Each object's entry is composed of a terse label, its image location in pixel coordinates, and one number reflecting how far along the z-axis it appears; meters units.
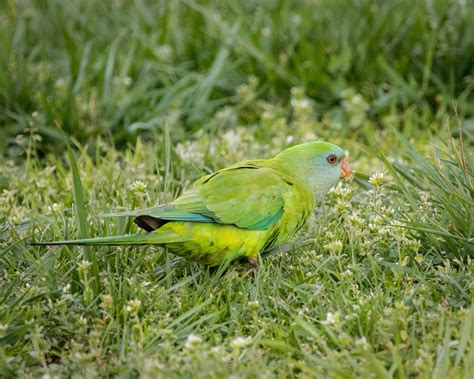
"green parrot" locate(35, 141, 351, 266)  6.57
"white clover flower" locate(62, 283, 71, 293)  6.19
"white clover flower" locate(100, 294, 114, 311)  6.09
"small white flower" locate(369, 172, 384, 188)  7.24
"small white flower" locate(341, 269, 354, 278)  6.48
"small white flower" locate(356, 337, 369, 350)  5.57
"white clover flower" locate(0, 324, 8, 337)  5.73
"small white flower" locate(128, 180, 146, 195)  7.39
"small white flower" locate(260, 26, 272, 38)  11.73
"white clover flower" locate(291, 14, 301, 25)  11.94
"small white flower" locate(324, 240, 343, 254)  6.84
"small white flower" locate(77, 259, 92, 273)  6.23
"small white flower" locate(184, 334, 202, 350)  5.53
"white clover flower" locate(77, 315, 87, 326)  5.94
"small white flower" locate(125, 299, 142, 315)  6.01
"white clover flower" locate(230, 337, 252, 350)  5.60
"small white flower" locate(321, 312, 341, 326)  5.74
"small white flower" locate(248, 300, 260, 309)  6.14
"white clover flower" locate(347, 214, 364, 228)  7.09
